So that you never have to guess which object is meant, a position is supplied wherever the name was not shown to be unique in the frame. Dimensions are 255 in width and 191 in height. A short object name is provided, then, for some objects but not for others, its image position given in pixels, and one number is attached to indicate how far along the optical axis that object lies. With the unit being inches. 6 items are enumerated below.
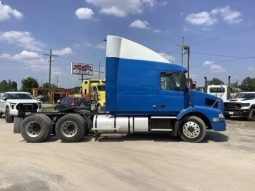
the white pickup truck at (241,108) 483.2
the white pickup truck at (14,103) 408.1
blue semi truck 274.3
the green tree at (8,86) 2126.6
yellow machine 599.0
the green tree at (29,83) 1981.8
